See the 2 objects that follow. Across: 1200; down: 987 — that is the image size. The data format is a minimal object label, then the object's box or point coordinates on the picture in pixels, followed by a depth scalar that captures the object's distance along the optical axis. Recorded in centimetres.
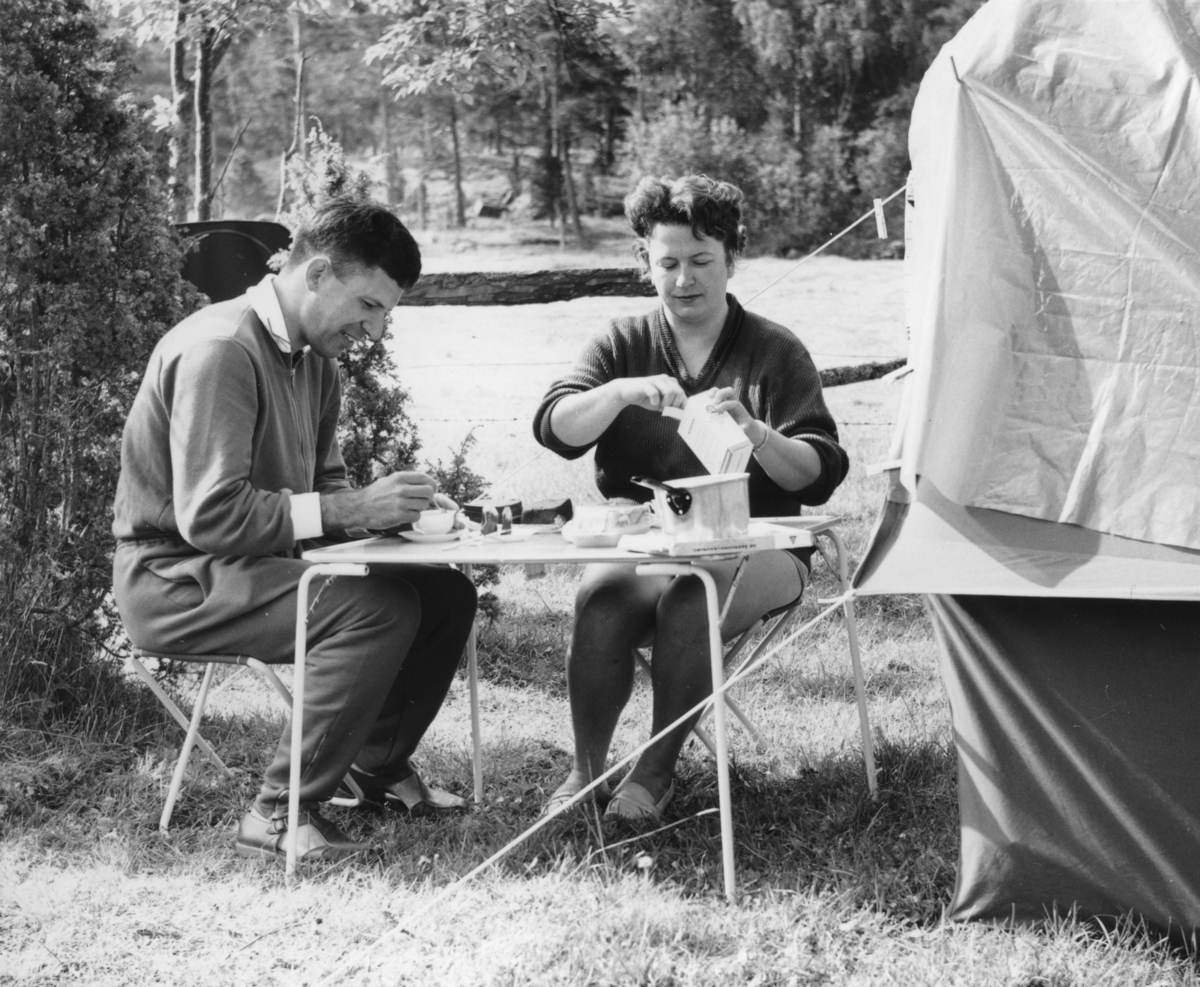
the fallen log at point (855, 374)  805
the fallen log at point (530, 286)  1017
